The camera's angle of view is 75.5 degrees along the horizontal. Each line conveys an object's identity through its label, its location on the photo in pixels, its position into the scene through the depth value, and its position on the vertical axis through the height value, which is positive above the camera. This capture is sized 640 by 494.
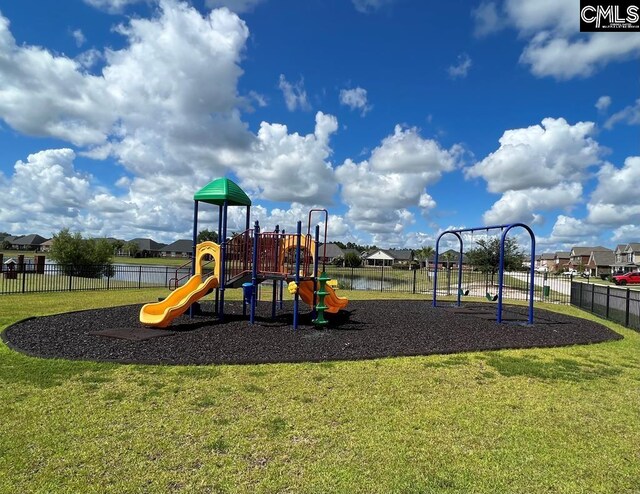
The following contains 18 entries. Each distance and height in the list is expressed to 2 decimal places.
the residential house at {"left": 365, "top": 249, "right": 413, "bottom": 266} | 92.38 -0.26
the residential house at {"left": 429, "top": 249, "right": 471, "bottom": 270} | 71.62 -0.08
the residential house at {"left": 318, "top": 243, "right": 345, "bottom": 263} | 93.25 +0.65
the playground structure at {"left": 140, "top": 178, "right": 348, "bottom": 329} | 9.61 -0.32
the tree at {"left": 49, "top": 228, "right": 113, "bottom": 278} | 31.38 -0.15
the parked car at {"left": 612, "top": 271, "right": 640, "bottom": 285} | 41.44 -1.66
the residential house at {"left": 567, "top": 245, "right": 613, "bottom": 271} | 95.65 +1.46
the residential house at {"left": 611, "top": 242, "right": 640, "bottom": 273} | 72.12 +0.83
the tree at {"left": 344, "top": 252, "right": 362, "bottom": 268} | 74.69 -0.88
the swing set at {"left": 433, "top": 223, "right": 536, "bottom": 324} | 11.16 -0.17
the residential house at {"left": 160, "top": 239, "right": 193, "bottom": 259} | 117.12 +0.10
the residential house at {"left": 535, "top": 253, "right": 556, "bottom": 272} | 118.10 +0.08
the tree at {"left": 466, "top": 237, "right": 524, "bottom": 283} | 33.32 +0.22
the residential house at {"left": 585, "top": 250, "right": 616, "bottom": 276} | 80.56 -0.03
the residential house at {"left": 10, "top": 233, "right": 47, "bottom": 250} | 117.18 +1.21
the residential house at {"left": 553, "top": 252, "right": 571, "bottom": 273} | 110.43 +0.24
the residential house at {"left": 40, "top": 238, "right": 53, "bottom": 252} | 114.26 +0.83
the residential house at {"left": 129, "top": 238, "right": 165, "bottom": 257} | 113.54 +0.89
